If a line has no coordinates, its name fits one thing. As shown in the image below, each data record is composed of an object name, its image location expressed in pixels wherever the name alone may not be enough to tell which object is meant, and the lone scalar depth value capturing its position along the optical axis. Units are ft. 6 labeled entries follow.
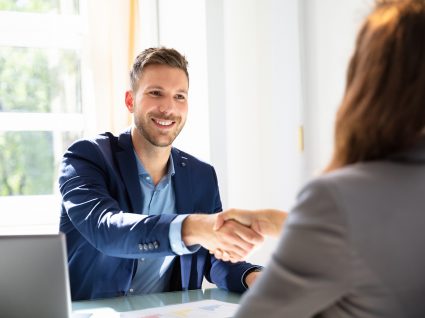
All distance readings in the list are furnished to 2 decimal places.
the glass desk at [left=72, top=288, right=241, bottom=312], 5.49
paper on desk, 4.95
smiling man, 5.32
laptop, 4.15
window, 12.01
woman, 2.46
